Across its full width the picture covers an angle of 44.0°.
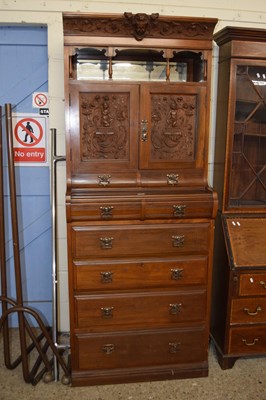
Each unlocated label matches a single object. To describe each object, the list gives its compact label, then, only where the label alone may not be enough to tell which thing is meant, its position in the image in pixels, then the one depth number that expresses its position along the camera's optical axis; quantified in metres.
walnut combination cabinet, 2.03
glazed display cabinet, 2.25
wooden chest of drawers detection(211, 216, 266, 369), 2.27
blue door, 2.52
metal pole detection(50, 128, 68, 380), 2.27
